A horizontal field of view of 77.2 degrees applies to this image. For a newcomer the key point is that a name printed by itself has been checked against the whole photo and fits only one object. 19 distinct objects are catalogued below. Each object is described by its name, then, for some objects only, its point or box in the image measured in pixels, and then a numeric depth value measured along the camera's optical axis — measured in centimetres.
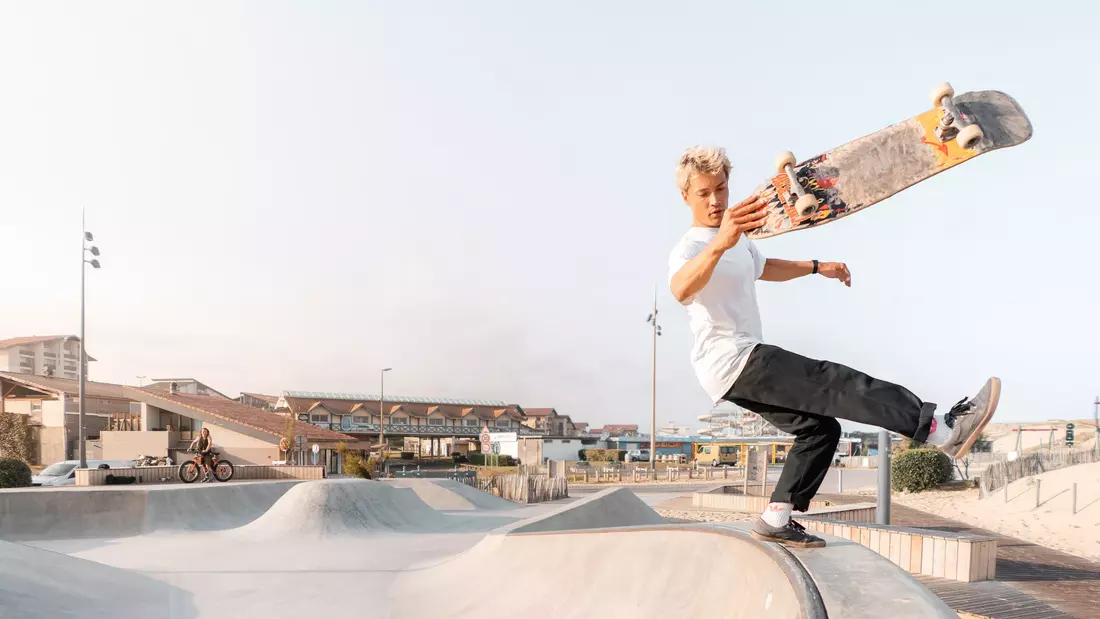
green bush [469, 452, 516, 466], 4547
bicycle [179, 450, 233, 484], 1861
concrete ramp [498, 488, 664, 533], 902
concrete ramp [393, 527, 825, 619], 298
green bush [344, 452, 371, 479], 2334
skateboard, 302
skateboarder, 270
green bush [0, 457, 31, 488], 1766
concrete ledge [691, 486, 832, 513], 1813
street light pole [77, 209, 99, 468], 2045
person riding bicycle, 1840
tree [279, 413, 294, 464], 2431
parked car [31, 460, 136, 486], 2124
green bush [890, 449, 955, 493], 2047
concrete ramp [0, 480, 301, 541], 1254
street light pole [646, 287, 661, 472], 3859
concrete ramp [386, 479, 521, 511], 1878
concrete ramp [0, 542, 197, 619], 561
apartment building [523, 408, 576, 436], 8512
